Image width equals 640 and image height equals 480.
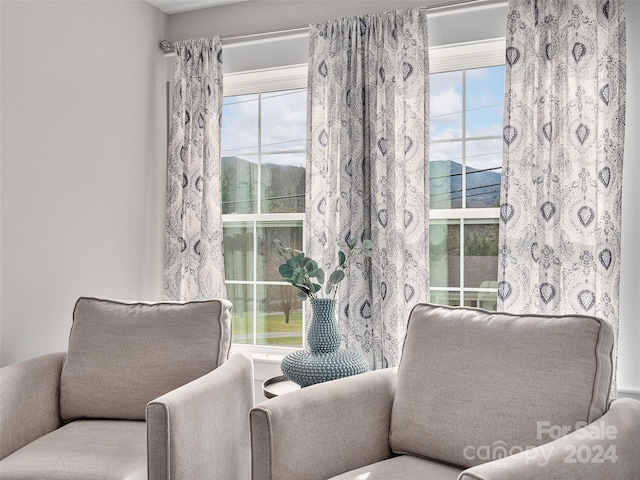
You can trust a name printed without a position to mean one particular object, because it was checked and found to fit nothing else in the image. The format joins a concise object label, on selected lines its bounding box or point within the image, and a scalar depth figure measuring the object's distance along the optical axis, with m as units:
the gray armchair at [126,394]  1.88
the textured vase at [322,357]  2.28
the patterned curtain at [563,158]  2.41
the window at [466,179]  2.84
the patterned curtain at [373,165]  2.76
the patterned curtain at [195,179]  3.22
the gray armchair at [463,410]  1.67
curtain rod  2.71
